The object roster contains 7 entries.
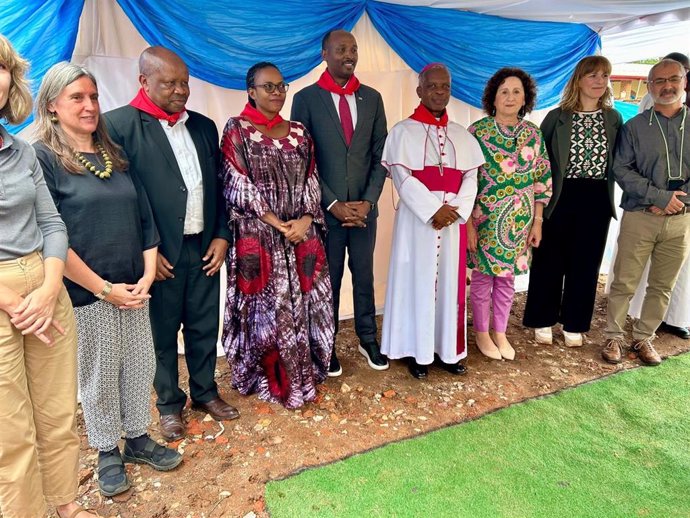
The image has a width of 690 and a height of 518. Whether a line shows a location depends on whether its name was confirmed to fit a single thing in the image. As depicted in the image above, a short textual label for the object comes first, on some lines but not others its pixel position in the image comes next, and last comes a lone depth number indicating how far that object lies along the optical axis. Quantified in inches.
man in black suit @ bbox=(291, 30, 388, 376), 115.0
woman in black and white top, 131.8
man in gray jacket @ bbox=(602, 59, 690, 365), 126.3
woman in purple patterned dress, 100.5
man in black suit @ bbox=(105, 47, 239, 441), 89.0
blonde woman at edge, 62.2
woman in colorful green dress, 125.6
